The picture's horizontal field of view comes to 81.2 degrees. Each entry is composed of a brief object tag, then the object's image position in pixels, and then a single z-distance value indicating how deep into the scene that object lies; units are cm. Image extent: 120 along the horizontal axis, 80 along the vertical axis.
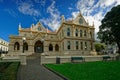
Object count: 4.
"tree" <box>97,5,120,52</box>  1749
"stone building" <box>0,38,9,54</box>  4317
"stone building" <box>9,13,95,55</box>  1981
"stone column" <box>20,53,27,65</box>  1010
